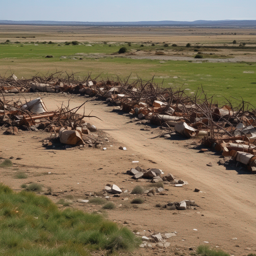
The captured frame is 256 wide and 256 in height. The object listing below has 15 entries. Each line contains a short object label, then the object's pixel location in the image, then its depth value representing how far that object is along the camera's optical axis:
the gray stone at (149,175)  15.70
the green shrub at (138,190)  13.98
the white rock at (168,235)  10.77
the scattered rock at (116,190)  14.04
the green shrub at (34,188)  14.07
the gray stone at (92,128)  22.16
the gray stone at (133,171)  15.97
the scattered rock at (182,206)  12.66
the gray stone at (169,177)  15.28
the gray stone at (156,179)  15.14
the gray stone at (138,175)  15.61
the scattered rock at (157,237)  10.52
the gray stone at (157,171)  15.93
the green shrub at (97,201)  13.14
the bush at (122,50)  97.81
